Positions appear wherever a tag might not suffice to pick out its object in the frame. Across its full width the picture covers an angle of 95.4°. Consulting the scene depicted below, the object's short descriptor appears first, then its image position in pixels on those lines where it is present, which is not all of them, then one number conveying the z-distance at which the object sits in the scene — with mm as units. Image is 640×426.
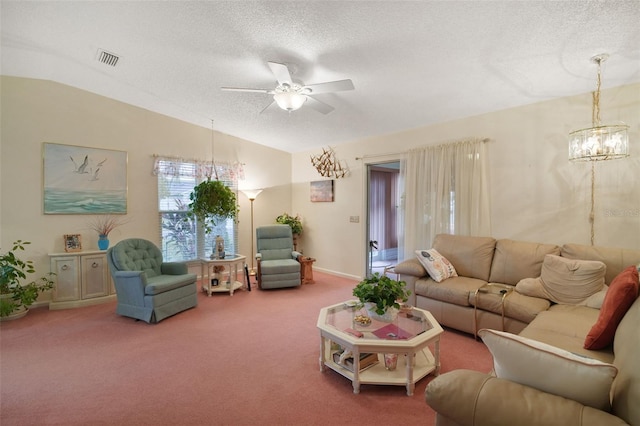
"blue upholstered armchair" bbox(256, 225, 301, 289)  4555
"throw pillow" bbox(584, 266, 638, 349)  1580
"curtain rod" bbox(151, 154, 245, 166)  4642
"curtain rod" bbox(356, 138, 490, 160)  4426
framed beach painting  3820
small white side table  4418
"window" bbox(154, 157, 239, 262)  4734
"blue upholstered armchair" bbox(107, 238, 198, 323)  3291
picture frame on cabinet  3879
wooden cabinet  3719
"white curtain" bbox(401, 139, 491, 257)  3664
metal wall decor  5309
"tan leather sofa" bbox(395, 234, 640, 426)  1003
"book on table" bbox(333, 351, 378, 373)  2203
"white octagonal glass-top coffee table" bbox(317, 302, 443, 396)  2047
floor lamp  5473
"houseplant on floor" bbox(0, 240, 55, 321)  3270
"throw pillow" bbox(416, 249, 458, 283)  3262
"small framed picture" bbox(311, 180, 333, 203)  5488
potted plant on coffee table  2303
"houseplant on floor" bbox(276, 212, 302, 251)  5750
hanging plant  4555
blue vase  4027
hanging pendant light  2326
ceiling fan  2572
